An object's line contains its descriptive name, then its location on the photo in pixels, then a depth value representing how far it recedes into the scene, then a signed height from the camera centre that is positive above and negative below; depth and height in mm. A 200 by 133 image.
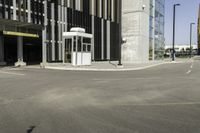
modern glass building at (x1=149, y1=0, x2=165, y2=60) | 25868 +5244
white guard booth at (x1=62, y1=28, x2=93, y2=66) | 15591 +1424
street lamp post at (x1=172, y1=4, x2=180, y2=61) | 26301 +7144
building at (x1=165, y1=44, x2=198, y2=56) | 81317 +6892
